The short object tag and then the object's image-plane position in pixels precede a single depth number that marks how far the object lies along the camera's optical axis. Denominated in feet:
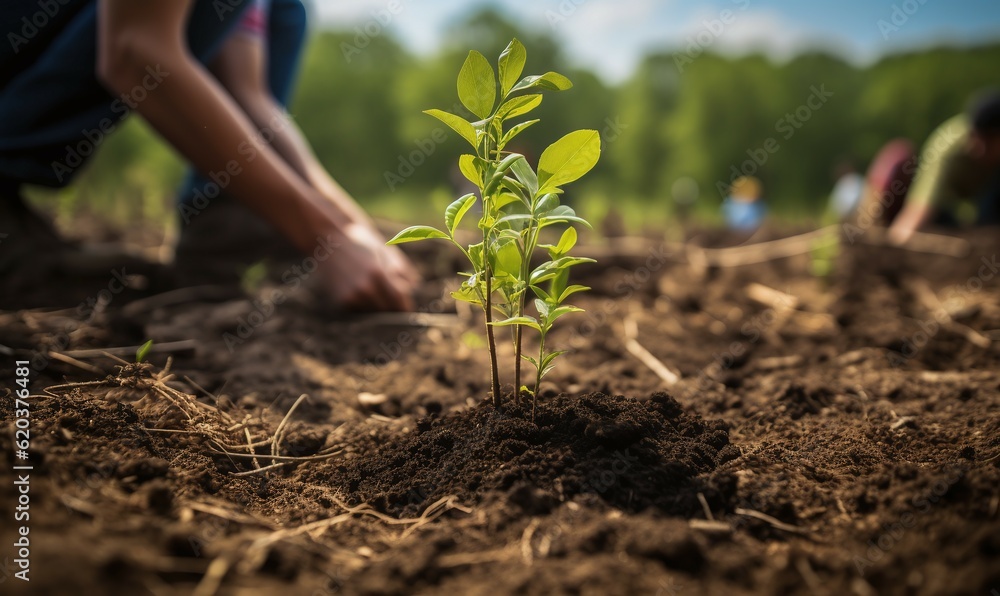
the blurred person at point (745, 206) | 30.30
